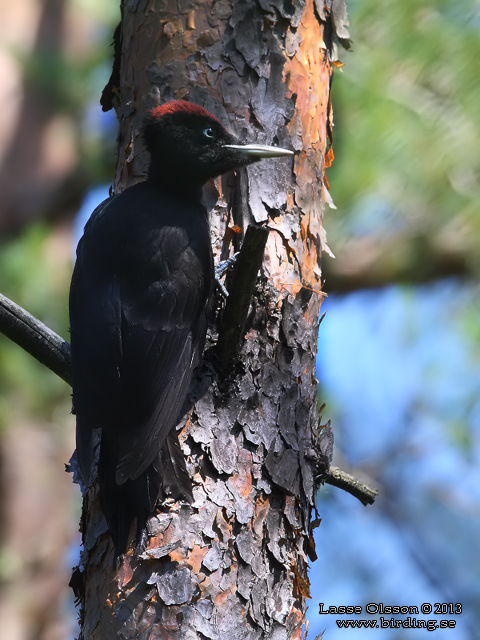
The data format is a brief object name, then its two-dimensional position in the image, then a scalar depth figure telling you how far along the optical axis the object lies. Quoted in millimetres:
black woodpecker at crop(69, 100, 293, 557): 10229
